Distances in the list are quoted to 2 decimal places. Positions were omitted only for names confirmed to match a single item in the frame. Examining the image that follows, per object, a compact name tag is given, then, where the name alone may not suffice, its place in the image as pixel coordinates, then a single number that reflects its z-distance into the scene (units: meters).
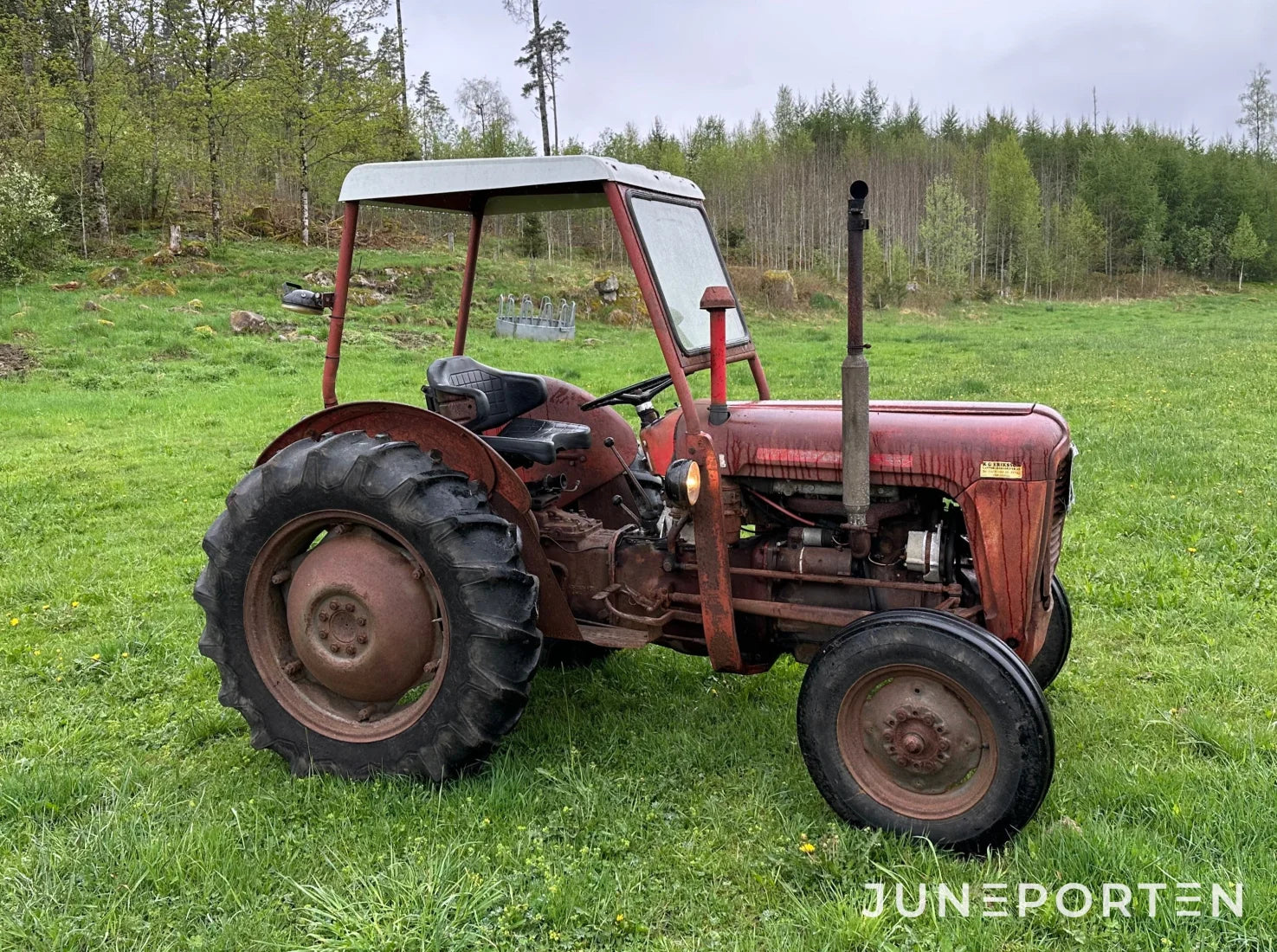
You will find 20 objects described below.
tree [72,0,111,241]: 22.09
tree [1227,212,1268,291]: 50.94
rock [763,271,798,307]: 29.20
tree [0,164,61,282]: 19.44
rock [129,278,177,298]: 19.38
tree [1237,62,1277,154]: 61.47
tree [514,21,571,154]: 35.19
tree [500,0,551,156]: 34.75
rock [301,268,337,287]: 21.84
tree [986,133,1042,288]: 49.59
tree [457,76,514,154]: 41.09
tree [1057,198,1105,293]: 50.94
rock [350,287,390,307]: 20.89
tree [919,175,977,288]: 43.59
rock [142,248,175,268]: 22.02
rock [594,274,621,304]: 24.02
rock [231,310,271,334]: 16.89
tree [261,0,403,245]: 24.89
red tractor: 2.87
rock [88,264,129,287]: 20.16
